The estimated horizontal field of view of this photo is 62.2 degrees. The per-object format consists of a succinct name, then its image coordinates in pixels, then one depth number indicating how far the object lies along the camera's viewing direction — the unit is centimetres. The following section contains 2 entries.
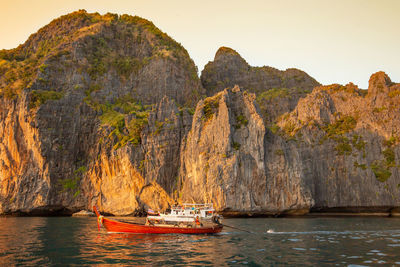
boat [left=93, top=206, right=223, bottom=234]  4422
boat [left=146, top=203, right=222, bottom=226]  4640
